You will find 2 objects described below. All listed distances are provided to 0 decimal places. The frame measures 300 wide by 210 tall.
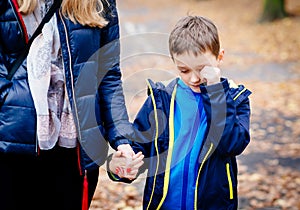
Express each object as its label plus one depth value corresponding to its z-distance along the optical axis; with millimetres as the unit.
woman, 5266
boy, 5324
